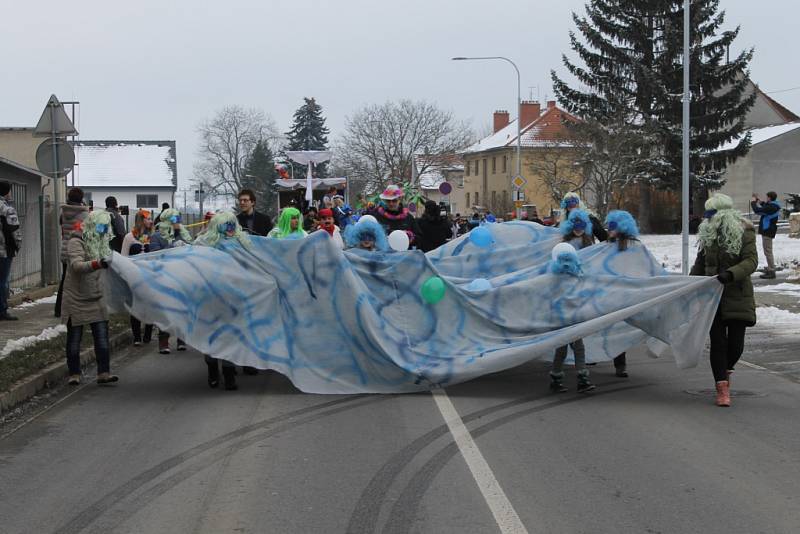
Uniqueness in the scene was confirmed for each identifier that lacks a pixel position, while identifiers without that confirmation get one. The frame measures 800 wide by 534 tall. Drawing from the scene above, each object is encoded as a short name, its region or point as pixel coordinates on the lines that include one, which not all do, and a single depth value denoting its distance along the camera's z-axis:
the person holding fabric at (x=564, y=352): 9.88
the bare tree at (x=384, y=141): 79.62
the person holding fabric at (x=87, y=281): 9.93
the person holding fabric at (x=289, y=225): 11.92
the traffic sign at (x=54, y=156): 15.26
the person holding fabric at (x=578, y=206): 11.70
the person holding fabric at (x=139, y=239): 13.66
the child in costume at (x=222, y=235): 10.29
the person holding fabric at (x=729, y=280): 9.23
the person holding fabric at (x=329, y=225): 12.96
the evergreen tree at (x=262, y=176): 97.31
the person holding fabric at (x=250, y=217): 12.87
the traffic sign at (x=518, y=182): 39.78
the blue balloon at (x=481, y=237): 12.22
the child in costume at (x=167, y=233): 13.51
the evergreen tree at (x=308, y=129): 100.62
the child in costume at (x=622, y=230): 10.65
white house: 91.94
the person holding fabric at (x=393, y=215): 13.79
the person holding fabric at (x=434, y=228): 15.59
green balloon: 10.33
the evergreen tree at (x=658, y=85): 47.97
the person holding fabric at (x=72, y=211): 13.93
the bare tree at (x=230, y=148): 106.56
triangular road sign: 15.12
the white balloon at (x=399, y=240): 11.94
